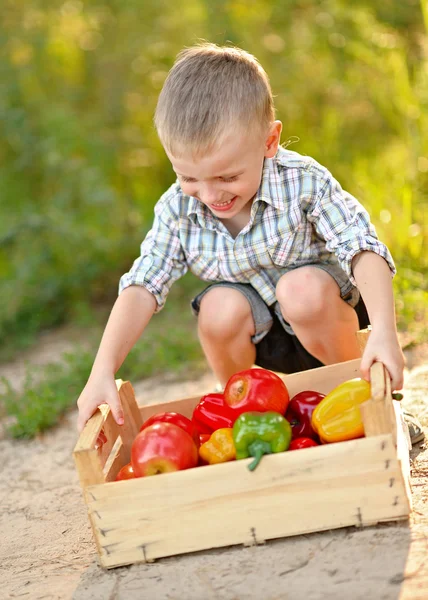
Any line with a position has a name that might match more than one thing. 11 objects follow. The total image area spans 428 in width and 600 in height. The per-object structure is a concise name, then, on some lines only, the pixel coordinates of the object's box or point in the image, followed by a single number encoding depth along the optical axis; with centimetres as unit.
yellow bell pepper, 205
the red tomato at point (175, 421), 221
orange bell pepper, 208
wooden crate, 187
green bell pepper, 197
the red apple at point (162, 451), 203
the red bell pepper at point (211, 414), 234
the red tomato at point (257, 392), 221
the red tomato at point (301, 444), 206
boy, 219
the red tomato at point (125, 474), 214
